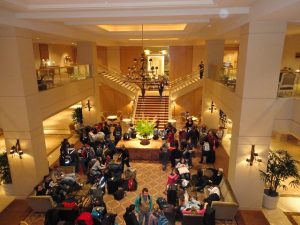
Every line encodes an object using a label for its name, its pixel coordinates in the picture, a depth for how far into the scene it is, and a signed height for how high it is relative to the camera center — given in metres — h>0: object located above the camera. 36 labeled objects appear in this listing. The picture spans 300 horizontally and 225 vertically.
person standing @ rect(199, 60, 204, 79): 19.16 -1.01
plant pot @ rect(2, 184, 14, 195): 10.04 -5.38
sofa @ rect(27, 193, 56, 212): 8.52 -5.07
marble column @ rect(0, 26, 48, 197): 8.58 -1.94
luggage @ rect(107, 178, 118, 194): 9.99 -5.20
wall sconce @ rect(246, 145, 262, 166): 8.66 -3.54
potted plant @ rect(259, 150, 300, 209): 8.61 -4.03
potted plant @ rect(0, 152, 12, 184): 10.05 -4.63
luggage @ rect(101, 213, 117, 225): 7.49 -4.93
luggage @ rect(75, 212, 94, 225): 6.94 -4.53
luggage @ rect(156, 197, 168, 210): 8.53 -5.11
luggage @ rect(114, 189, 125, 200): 9.59 -5.33
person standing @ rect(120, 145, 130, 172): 11.86 -4.72
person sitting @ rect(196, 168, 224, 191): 9.96 -4.96
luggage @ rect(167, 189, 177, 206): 8.76 -4.95
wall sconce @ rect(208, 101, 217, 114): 16.89 -3.45
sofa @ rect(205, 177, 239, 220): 8.12 -4.93
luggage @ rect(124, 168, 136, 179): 10.73 -5.06
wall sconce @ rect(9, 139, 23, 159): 9.41 -3.53
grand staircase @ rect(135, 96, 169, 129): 18.45 -4.05
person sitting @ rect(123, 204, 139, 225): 7.12 -4.58
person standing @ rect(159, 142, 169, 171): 12.01 -4.77
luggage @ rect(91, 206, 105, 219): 7.61 -4.82
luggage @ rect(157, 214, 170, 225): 7.11 -4.70
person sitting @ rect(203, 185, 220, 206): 8.45 -4.73
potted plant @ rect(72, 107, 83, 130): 18.30 -4.40
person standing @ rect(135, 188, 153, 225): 7.82 -4.72
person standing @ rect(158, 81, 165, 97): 19.96 -2.45
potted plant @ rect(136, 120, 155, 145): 13.59 -4.01
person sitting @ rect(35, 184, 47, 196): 8.85 -4.79
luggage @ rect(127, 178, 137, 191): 10.28 -5.30
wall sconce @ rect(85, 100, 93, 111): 17.65 -3.50
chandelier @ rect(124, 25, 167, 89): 17.12 -1.83
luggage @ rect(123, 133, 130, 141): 14.54 -4.67
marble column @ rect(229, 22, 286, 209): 7.73 -1.51
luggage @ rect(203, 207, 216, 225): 7.50 -4.82
